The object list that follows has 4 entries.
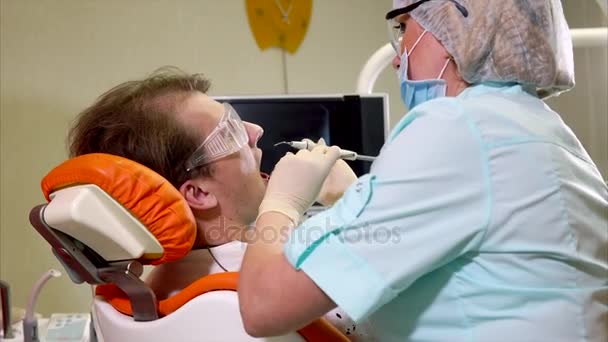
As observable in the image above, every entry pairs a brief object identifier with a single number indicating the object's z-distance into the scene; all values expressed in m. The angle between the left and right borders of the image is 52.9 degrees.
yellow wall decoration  2.65
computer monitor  1.95
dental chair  1.00
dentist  0.79
